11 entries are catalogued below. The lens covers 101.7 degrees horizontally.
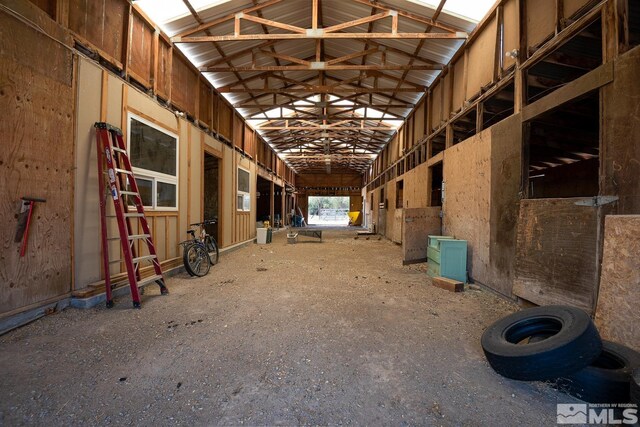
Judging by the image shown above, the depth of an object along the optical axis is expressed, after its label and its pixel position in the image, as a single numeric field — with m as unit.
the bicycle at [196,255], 4.58
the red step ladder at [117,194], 3.18
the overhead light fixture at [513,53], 3.47
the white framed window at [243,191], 8.45
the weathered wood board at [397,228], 7.80
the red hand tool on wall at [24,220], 2.57
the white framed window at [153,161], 3.99
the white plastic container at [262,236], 9.54
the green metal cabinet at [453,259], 4.30
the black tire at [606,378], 1.52
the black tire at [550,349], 1.61
